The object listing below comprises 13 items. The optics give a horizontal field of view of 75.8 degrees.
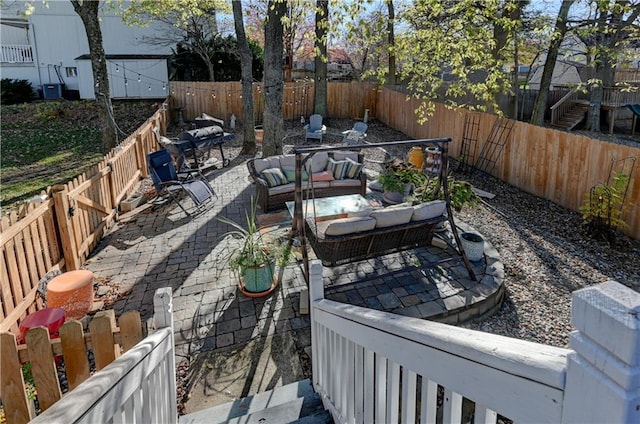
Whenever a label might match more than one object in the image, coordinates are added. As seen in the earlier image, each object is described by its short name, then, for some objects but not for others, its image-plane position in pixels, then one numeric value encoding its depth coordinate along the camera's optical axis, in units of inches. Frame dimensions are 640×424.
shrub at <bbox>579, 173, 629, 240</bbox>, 271.1
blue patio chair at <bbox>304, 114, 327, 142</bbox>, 558.3
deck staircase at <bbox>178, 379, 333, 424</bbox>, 107.9
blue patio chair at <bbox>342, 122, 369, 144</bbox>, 504.1
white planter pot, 213.3
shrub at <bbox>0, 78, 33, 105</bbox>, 742.5
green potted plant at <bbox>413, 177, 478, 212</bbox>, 234.1
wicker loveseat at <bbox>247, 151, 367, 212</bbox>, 294.2
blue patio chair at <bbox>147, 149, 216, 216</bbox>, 293.6
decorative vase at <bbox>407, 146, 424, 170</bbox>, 415.8
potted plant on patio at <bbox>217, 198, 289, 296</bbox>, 182.2
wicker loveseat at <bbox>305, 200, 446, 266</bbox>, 179.8
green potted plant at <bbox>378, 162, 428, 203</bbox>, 277.3
